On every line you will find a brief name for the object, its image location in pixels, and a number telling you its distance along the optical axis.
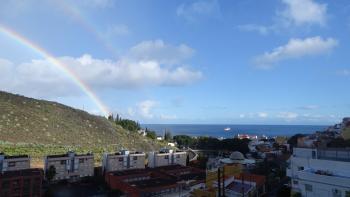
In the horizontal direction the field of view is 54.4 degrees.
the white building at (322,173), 23.25
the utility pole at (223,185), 28.76
